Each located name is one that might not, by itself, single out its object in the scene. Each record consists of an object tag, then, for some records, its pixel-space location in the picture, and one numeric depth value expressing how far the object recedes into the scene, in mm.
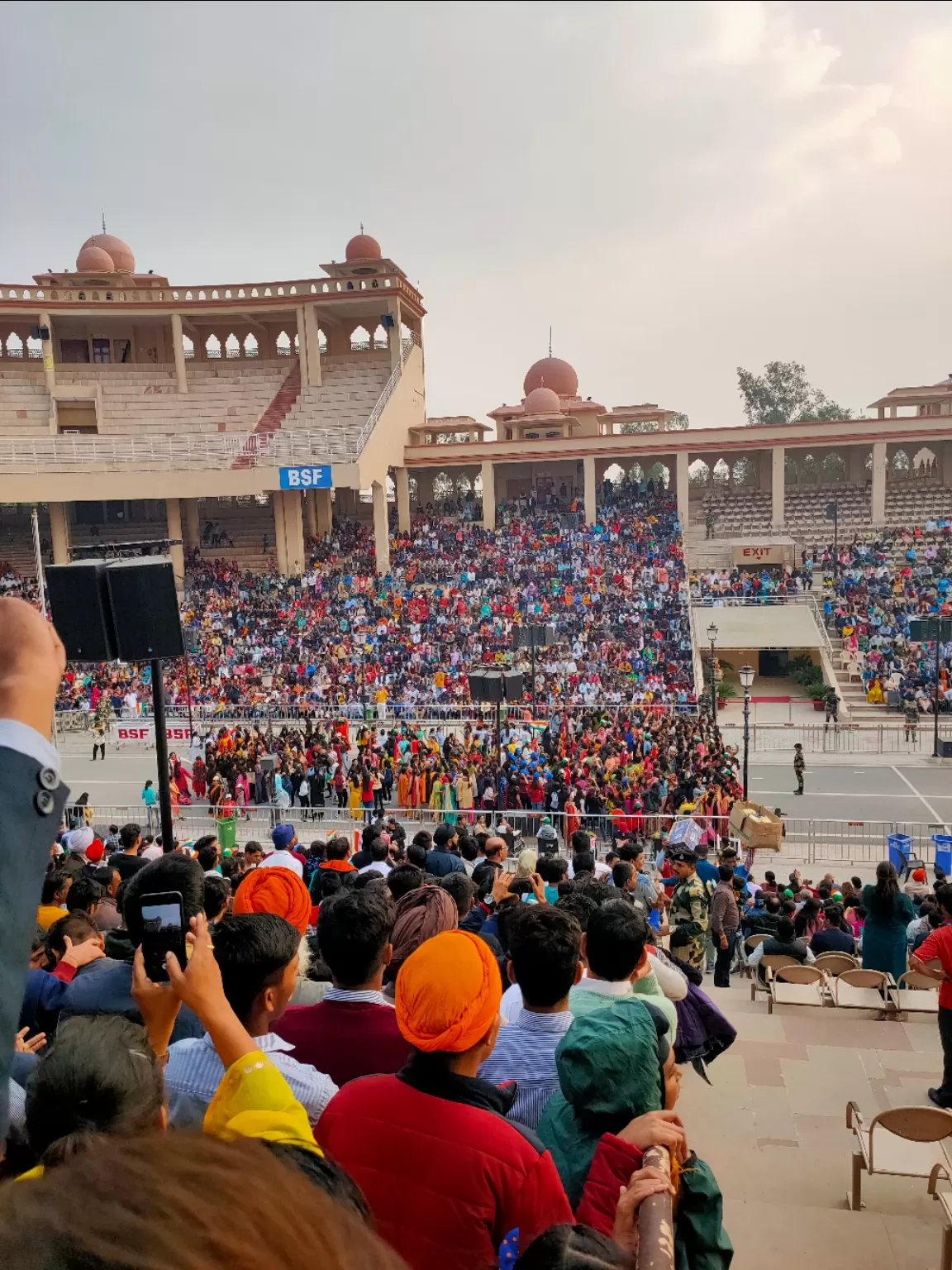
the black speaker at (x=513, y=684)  15914
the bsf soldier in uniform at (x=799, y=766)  19391
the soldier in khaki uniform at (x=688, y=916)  6996
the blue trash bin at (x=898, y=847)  13404
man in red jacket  2121
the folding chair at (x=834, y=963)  7969
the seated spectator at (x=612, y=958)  3486
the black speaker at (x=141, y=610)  7422
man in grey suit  1008
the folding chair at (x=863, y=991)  7352
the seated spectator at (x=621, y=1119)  2189
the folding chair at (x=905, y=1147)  4484
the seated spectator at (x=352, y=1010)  3189
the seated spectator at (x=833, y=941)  8898
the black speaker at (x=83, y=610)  7484
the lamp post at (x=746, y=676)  18609
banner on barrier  21156
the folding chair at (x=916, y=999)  7324
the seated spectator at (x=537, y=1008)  3084
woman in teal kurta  8000
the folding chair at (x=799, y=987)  7652
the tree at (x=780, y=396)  68625
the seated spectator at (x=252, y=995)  2768
